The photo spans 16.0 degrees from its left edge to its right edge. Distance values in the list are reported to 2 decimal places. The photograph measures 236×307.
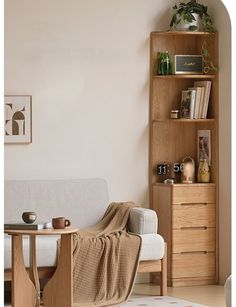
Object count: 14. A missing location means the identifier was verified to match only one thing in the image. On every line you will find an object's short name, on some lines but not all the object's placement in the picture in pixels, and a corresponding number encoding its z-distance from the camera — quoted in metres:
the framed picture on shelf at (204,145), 7.61
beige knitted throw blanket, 6.33
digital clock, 7.61
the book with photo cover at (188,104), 7.49
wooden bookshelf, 7.32
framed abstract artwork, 7.12
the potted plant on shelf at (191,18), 7.44
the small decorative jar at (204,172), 7.54
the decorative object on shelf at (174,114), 7.54
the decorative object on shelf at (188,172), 7.54
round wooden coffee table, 5.64
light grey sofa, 6.36
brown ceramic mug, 5.62
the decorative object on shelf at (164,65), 7.50
